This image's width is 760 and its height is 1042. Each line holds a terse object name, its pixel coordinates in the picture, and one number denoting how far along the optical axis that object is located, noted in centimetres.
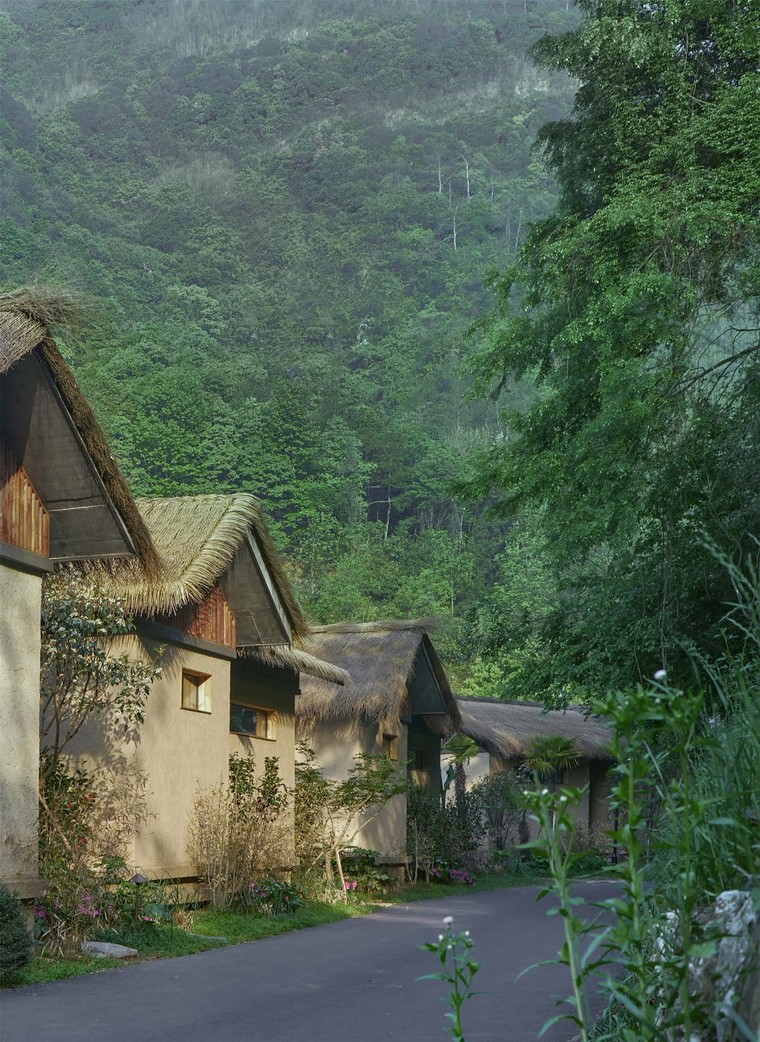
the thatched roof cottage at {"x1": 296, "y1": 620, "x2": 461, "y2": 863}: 2075
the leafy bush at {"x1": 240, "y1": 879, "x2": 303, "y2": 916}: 1414
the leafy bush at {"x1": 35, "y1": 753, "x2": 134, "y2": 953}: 1012
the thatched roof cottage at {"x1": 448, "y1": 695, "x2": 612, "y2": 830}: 2920
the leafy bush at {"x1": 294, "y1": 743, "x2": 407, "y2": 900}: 1716
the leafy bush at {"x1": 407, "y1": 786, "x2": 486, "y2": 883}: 2194
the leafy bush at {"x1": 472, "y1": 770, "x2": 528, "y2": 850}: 2706
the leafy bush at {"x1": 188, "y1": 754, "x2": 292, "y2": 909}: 1391
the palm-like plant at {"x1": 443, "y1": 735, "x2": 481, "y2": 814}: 2844
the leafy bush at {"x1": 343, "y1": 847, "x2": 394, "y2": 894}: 1912
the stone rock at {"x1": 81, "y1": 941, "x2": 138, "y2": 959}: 1017
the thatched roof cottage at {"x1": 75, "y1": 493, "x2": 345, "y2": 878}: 1281
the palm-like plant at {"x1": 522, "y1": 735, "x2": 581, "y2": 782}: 2850
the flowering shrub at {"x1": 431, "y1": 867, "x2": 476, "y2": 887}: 2286
